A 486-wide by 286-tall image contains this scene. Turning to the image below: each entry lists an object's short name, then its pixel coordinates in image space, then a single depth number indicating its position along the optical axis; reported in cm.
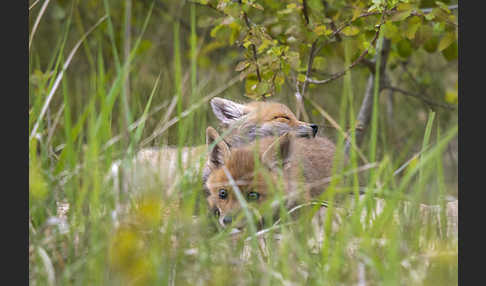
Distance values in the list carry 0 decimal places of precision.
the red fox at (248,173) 745
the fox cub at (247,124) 835
